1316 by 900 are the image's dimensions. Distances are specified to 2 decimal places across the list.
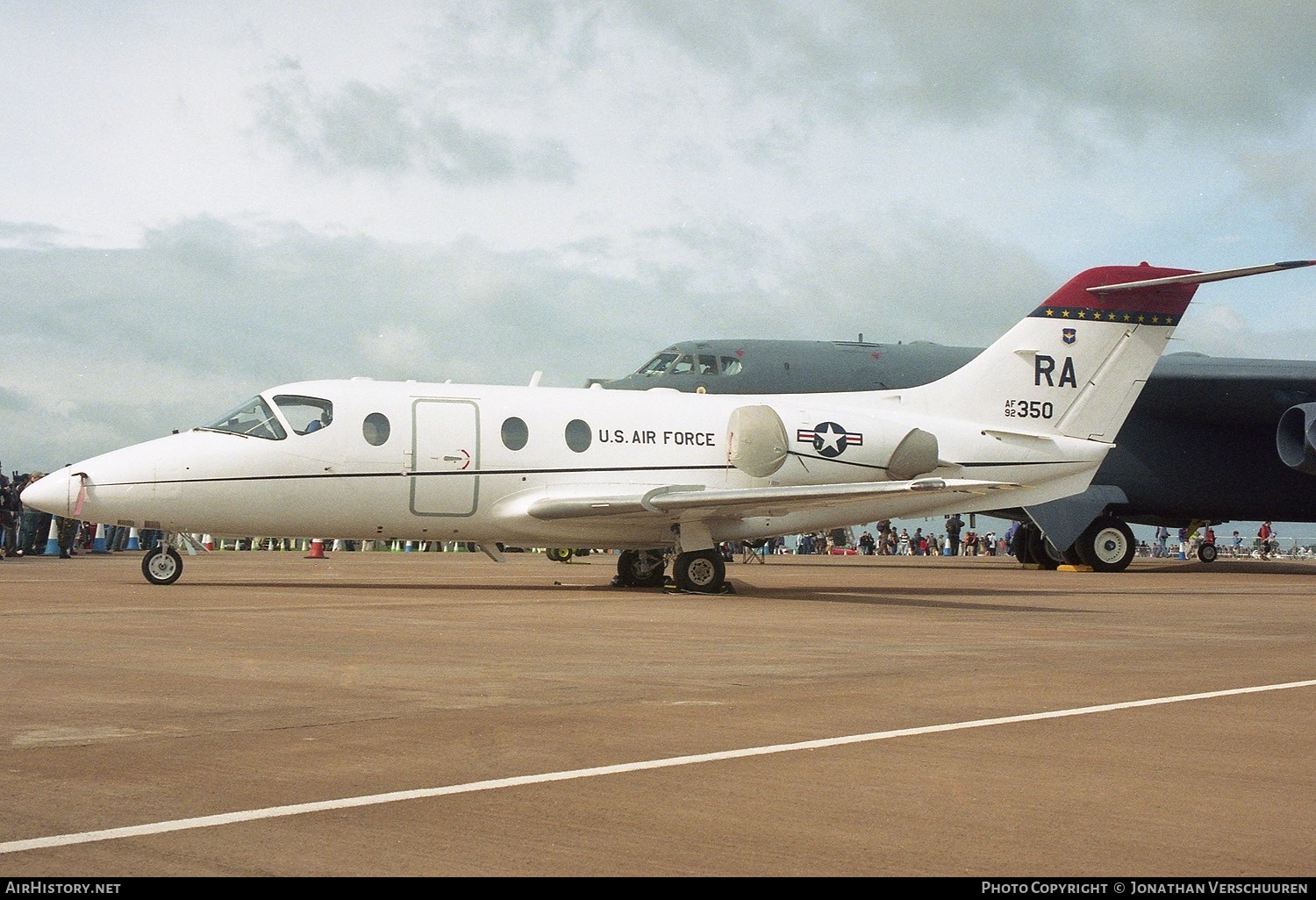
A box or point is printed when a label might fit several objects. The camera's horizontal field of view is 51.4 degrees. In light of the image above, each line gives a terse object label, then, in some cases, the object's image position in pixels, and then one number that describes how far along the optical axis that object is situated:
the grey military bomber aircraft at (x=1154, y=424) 27.64
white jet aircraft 17.22
